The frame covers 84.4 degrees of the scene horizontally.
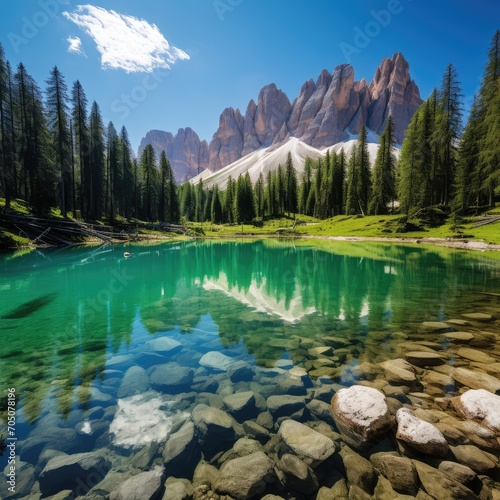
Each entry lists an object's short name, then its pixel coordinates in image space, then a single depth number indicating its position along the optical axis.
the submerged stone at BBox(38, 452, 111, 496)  4.23
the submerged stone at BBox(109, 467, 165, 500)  4.03
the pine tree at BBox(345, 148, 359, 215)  77.74
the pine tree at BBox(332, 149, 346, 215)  90.88
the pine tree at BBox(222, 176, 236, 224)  108.31
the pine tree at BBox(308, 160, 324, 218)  97.56
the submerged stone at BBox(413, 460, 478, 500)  3.87
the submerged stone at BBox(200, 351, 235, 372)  7.98
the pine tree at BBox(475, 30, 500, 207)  41.84
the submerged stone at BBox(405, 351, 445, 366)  7.79
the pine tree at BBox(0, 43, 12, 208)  36.99
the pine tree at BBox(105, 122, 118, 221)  62.25
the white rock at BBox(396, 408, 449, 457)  4.57
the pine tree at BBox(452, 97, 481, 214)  46.66
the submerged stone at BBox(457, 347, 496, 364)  7.88
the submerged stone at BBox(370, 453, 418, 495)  4.07
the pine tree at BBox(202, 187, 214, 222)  119.38
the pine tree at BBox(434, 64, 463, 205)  52.19
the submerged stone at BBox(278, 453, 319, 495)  4.16
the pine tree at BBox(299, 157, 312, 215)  110.69
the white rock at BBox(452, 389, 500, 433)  5.18
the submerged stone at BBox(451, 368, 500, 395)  6.35
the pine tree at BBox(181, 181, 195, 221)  126.62
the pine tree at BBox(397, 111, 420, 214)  56.19
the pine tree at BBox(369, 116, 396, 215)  68.56
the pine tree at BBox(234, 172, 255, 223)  99.88
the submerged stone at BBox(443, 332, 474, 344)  9.29
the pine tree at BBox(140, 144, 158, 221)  74.56
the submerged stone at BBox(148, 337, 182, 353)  9.27
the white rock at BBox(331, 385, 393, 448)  5.05
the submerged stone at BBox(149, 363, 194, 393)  7.03
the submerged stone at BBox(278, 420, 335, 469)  4.60
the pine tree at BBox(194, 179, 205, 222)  123.38
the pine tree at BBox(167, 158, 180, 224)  83.44
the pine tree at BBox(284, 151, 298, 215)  105.00
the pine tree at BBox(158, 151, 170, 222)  81.38
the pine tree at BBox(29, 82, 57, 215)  40.12
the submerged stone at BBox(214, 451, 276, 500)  4.09
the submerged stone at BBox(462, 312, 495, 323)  11.27
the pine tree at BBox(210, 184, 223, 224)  111.19
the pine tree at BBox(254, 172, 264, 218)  107.50
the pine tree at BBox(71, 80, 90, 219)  50.12
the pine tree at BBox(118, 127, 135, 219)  66.81
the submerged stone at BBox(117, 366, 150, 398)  6.81
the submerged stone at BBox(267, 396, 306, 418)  5.91
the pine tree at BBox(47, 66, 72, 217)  44.56
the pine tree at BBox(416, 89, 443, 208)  55.50
